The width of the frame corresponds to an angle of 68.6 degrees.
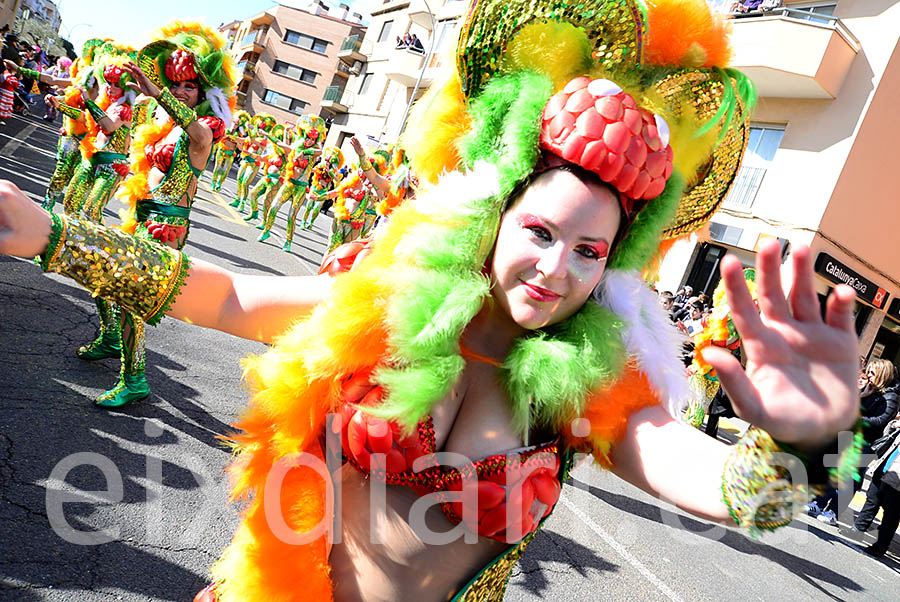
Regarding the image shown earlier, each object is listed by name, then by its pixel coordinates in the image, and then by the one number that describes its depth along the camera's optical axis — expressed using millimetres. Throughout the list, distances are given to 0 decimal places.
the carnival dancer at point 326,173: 13102
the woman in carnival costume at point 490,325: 1271
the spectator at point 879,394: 6465
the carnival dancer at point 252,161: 15891
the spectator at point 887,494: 6125
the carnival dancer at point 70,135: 6016
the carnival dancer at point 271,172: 13352
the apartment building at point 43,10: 50469
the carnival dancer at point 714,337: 6527
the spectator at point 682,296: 11902
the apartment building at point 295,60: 47281
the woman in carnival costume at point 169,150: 3596
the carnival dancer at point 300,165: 12141
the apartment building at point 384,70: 29547
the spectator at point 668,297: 10877
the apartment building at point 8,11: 30427
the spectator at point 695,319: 7997
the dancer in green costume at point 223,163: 17552
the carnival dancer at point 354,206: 8992
